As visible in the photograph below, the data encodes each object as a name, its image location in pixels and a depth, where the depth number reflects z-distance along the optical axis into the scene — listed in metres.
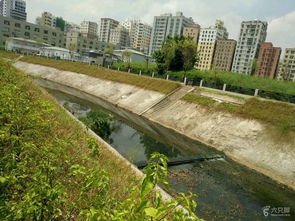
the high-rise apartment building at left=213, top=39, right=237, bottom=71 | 138.25
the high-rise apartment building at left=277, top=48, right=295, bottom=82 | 124.75
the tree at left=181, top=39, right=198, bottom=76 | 47.67
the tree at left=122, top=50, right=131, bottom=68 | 75.81
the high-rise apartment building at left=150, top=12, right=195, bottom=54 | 159.88
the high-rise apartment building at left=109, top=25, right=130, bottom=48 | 184.51
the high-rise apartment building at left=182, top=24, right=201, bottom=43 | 149.50
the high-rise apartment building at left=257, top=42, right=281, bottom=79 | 122.06
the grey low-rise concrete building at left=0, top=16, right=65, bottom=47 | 98.25
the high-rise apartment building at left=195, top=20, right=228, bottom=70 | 141.50
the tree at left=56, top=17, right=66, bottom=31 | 175.99
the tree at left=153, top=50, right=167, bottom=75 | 52.81
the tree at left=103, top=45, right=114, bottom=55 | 86.06
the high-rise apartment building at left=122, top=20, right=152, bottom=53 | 190.75
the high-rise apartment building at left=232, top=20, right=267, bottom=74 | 135.00
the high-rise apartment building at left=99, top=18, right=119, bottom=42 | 193.66
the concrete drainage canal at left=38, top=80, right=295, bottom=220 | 10.78
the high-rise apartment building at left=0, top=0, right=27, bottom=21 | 178.12
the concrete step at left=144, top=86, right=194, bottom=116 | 30.03
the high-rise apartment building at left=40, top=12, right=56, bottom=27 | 175.00
